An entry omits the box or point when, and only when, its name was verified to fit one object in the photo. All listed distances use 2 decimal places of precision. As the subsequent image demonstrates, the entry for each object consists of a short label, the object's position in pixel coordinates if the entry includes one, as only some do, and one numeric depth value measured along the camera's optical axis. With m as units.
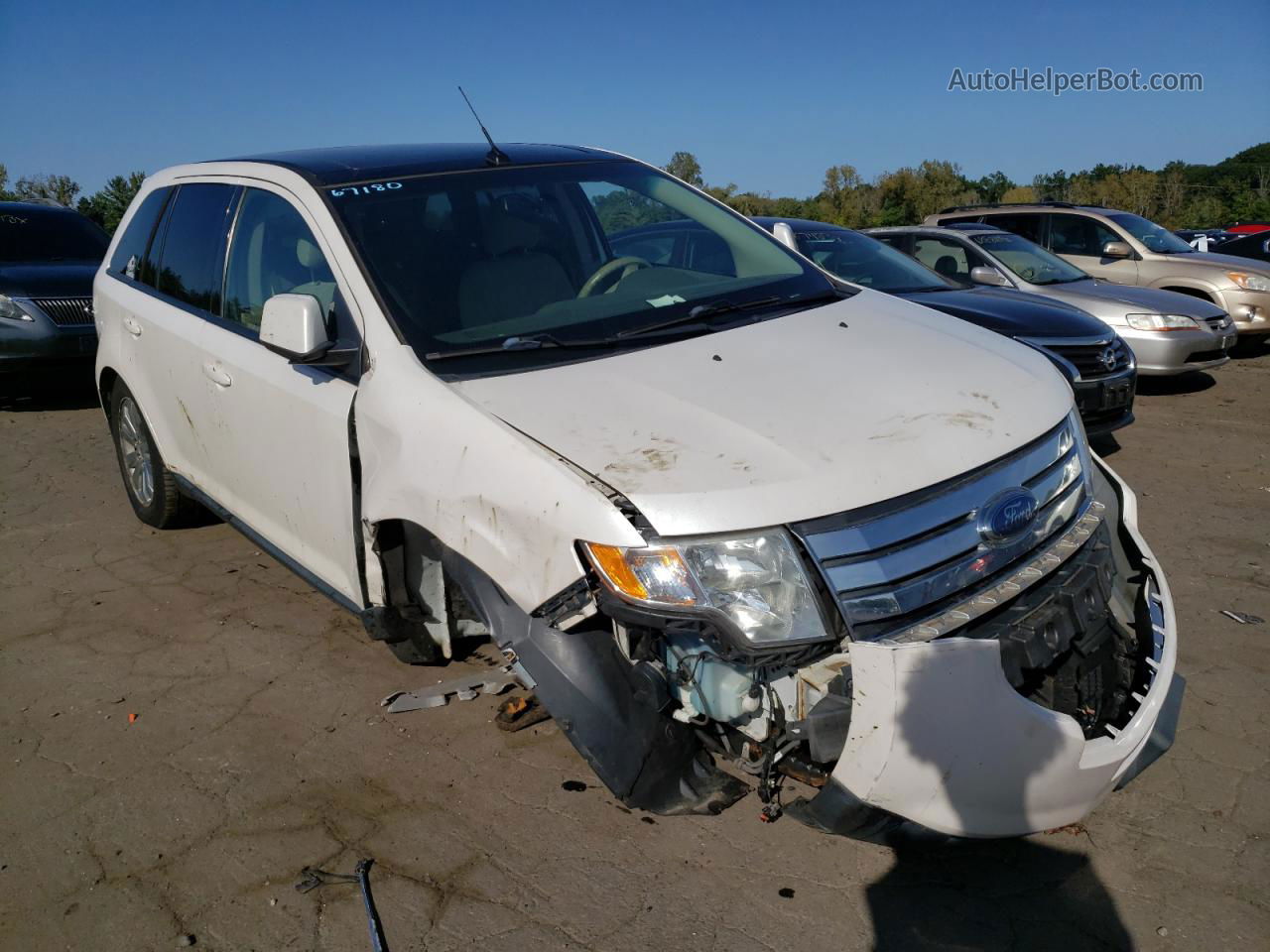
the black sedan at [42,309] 8.41
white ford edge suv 2.18
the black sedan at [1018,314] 6.33
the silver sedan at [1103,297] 8.55
